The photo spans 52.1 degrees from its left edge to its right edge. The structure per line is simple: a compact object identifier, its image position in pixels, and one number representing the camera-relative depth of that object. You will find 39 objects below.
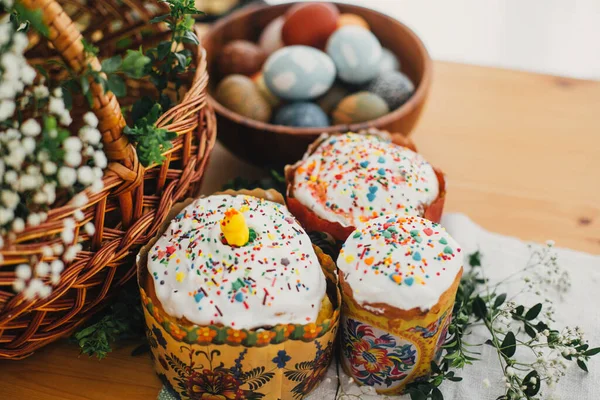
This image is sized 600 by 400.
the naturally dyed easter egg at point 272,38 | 1.40
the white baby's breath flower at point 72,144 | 0.65
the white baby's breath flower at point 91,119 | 0.70
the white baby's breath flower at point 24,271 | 0.64
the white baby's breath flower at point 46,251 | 0.68
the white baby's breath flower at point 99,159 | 0.71
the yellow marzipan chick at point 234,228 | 0.82
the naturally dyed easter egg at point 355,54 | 1.28
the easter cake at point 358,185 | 0.97
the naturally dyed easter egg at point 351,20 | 1.39
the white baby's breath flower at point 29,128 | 0.64
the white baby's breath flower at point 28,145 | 0.64
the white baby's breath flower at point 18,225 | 0.64
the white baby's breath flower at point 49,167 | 0.65
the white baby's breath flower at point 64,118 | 0.67
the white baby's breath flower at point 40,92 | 0.67
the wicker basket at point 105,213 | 0.71
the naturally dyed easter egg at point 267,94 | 1.29
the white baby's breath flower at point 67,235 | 0.67
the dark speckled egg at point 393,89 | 1.26
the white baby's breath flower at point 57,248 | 0.68
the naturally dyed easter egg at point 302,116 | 1.20
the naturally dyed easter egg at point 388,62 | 1.35
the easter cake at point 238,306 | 0.78
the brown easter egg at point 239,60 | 1.36
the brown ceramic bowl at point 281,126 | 1.15
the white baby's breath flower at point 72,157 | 0.65
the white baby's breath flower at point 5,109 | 0.62
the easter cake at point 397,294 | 0.79
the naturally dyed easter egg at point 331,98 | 1.30
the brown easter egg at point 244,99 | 1.24
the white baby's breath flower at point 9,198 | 0.64
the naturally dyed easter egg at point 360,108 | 1.22
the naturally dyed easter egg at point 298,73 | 1.23
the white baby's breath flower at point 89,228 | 0.73
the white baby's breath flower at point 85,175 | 0.68
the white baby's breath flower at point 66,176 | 0.66
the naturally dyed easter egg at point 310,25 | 1.35
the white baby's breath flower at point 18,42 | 0.62
